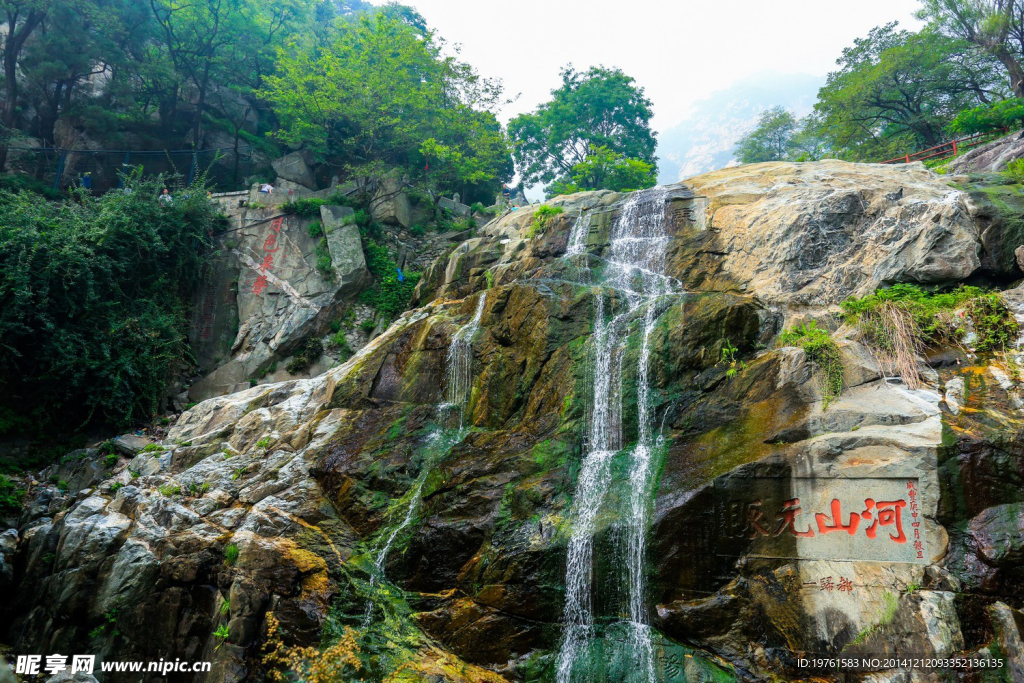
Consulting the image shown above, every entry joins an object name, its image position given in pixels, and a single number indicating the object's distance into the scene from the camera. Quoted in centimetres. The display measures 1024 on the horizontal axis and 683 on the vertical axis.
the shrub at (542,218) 1213
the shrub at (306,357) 1460
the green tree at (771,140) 3090
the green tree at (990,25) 1705
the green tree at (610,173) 2086
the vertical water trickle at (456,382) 847
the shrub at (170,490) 869
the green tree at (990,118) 1512
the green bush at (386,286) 1587
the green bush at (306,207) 1717
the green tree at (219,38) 1906
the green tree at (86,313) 1182
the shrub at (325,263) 1595
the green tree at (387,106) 1772
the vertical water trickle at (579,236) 1132
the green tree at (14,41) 1664
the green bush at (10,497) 1012
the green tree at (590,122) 2608
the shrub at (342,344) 1484
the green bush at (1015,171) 970
